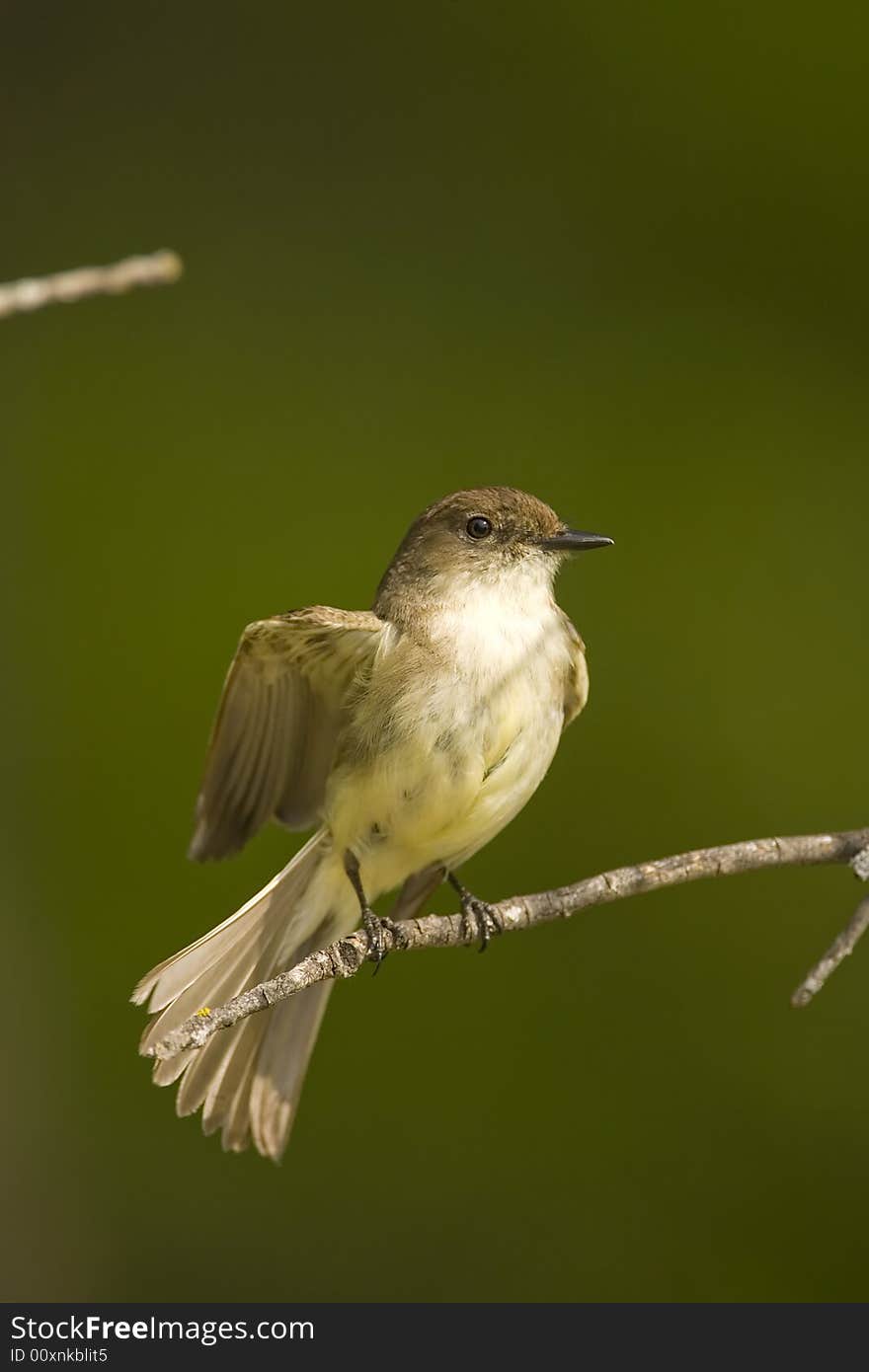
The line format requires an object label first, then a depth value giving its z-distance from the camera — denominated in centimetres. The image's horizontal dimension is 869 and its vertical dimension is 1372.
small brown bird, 578
